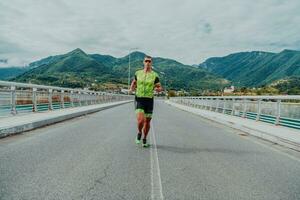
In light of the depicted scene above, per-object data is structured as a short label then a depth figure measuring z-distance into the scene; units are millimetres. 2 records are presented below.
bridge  5352
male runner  9445
